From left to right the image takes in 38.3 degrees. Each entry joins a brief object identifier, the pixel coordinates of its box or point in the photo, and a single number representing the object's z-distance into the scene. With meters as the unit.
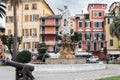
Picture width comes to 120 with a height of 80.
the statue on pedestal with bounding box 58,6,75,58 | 16.62
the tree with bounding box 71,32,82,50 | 35.52
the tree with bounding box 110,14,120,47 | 29.44
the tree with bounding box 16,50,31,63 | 22.29
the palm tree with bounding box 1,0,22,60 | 23.92
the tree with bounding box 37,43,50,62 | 31.43
